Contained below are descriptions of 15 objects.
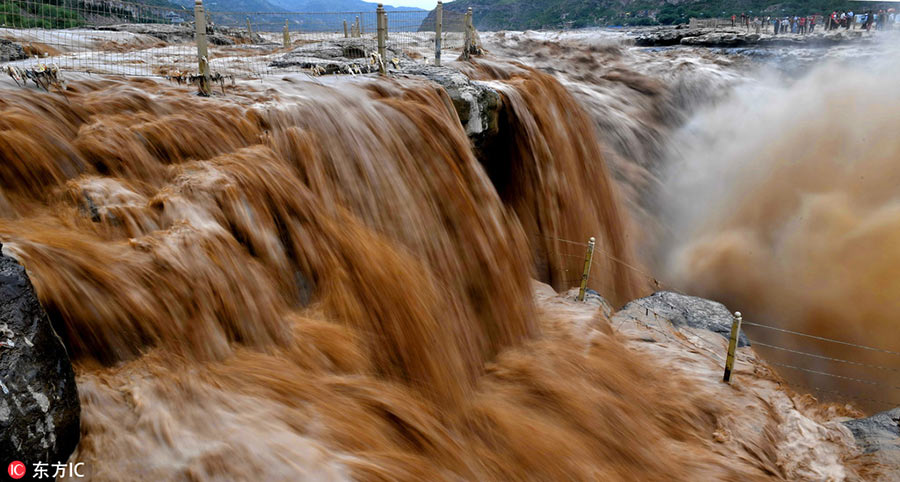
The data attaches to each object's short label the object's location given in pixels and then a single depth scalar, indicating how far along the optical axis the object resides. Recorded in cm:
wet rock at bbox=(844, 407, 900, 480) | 483
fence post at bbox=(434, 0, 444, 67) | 1061
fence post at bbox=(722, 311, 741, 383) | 557
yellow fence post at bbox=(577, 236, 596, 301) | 702
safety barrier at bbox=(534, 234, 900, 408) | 577
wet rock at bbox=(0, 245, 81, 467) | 242
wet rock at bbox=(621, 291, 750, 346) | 737
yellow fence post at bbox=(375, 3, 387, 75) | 843
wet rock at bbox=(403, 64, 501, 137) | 813
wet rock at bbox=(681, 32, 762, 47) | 2295
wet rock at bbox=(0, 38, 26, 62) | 821
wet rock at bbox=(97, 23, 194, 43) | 1719
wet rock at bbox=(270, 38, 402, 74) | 882
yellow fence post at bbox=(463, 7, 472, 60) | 1202
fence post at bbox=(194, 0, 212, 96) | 627
